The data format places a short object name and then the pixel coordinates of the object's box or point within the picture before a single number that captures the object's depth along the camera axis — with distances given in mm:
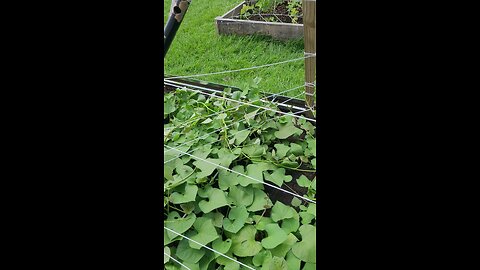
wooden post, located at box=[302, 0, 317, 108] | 1711
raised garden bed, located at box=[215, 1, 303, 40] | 3283
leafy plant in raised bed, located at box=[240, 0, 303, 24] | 3469
